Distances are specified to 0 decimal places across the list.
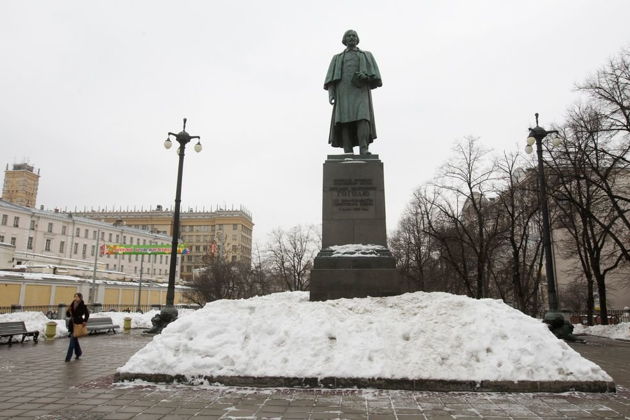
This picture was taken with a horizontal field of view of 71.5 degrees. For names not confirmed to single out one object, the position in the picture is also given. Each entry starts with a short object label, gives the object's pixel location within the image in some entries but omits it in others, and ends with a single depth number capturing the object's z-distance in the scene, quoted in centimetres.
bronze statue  1185
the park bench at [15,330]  1343
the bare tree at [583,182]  1939
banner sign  4798
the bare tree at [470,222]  2492
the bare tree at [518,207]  2448
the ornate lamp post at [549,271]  1526
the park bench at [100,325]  1781
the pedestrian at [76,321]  1007
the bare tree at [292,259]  4806
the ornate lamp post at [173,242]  1726
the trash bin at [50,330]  1547
